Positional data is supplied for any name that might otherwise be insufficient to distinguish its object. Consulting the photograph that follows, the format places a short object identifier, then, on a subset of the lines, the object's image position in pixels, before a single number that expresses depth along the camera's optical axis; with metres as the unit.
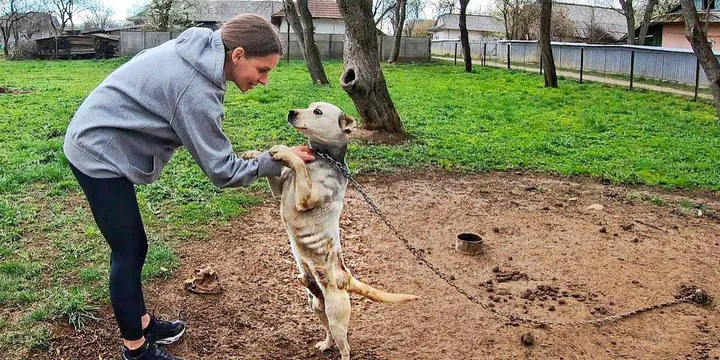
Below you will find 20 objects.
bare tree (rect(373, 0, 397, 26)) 43.24
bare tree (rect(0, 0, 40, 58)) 40.94
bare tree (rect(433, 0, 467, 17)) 38.05
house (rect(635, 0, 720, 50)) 30.83
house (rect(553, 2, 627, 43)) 44.06
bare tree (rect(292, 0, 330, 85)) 18.81
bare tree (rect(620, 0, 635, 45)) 32.16
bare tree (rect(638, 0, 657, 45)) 32.44
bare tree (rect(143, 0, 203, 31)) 38.62
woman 2.80
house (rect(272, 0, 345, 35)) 44.88
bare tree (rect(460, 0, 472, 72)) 26.09
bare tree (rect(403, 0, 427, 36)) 51.28
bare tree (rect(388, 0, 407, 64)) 30.67
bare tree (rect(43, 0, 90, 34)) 54.87
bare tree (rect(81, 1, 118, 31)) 68.72
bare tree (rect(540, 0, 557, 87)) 18.92
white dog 3.17
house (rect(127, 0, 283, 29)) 51.69
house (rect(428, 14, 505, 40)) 74.88
